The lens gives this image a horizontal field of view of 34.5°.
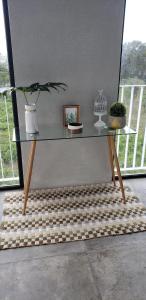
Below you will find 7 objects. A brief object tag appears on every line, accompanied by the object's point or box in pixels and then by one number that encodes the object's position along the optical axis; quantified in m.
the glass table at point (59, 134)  1.98
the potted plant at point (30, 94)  1.83
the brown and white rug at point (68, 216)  1.84
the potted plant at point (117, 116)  2.09
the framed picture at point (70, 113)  2.22
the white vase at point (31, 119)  1.93
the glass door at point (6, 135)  2.08
